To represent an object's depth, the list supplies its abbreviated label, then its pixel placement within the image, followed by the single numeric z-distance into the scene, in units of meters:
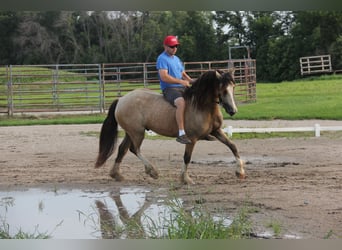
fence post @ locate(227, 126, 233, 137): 15.19
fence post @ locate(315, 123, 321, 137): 15.05
